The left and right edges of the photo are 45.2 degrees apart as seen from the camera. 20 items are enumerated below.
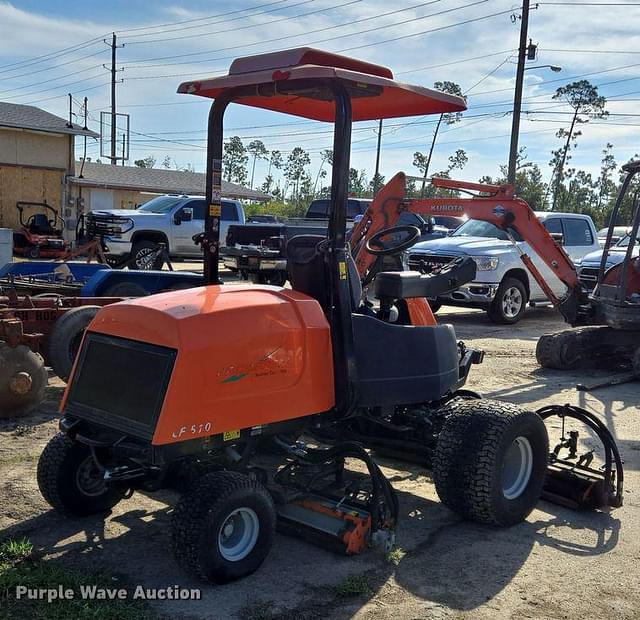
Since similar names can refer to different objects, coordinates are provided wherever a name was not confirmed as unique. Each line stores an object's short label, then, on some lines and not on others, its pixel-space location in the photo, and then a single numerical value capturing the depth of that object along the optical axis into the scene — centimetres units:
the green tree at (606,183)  7488
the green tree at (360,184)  6916
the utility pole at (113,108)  5225
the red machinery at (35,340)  628
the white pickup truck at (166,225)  1956
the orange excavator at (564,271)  947
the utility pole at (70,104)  4602
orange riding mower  368
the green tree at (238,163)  8775
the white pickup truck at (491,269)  1288
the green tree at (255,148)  9506
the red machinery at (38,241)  2134
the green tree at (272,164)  9975
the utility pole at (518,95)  2467
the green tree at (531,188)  5703
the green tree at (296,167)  9588
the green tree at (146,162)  10012
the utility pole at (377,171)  4862
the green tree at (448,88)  4420
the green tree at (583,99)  5241
